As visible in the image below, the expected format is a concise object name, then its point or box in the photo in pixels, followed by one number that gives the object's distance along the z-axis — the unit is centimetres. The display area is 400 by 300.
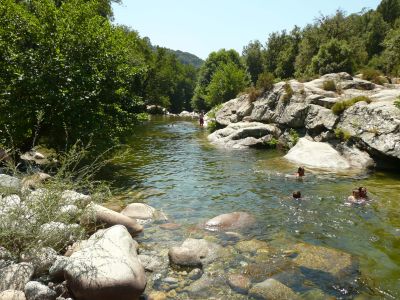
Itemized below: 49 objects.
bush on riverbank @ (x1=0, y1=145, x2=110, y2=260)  725
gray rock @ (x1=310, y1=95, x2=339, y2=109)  2766
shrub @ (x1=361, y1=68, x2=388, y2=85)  3391
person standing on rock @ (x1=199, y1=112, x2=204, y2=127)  5149
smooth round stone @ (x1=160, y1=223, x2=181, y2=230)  1174
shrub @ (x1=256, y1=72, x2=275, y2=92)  3578
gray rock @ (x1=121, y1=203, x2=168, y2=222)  1251
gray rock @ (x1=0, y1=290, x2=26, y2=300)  624
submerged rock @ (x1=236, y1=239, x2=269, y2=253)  1015
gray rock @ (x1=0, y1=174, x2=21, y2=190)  896
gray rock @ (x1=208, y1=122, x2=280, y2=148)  3077
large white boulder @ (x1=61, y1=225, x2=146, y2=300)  688
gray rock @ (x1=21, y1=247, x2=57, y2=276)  744
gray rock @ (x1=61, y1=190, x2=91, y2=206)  814
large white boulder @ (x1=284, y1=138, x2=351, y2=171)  2173
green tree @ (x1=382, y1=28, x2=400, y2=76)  3309
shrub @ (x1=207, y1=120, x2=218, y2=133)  4344
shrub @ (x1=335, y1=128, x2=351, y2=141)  2356
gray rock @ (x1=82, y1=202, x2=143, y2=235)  1072
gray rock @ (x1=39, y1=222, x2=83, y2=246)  762
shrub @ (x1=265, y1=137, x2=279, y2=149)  3066
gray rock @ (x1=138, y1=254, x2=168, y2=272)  888
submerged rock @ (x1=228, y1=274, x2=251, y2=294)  803
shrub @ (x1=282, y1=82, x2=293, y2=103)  3144
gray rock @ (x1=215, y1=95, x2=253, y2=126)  3803
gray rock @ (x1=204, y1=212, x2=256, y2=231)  1182
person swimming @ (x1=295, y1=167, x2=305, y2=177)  1866
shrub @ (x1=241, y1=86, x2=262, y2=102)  3697
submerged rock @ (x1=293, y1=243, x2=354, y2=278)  892
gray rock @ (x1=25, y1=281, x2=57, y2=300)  661
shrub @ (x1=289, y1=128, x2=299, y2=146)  2884
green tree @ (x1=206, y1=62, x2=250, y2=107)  6106
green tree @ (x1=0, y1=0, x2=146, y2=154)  1535
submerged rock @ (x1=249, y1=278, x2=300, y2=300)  768
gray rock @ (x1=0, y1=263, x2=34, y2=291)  669
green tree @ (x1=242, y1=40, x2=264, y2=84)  8202
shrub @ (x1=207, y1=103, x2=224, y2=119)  4651
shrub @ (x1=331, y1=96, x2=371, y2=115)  2519
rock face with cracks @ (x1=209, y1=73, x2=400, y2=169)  2138
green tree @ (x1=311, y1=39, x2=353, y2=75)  4088
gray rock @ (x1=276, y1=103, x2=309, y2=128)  2912
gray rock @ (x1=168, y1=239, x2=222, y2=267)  909
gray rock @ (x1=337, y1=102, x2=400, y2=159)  2027
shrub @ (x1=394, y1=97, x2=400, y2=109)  2155
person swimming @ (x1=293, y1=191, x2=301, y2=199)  1499
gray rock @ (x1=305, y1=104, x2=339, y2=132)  2595
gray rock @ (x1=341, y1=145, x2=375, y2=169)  2134
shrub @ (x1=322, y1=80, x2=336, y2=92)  3111
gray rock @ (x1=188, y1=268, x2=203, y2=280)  852
